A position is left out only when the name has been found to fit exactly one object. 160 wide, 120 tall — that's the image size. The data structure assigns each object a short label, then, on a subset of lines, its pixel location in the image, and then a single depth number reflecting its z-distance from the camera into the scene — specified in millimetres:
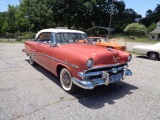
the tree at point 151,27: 35104
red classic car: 3050
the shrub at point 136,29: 30519
